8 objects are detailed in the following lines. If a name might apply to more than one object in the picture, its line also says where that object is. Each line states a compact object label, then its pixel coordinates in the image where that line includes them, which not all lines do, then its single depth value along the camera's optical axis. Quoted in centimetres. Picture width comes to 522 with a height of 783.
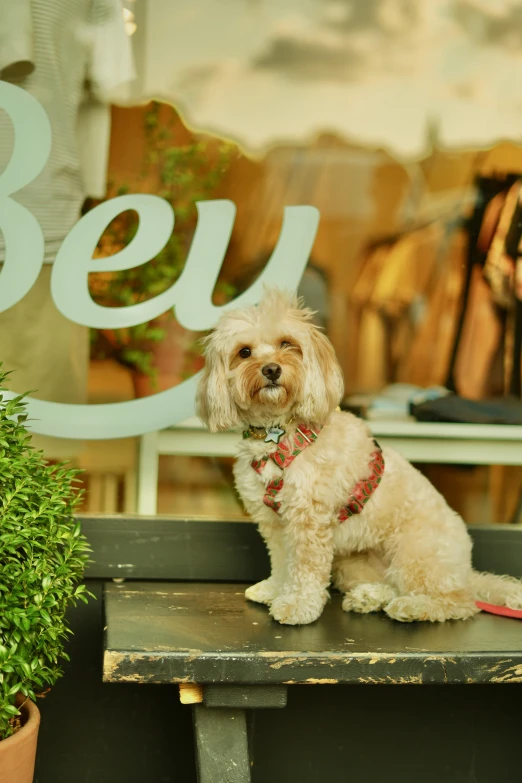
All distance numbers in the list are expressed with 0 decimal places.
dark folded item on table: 326
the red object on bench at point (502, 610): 250
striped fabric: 285
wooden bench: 204
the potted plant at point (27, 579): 196
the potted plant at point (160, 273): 301
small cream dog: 230
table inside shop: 321
